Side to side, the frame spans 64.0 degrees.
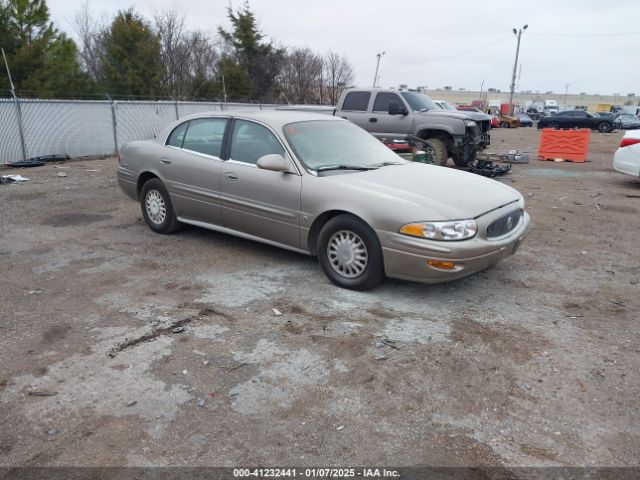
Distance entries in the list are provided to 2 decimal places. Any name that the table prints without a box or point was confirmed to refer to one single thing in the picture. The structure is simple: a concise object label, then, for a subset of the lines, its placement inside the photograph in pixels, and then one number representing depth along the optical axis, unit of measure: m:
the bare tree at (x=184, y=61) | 32.47
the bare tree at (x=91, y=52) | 34.88
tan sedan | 4.30
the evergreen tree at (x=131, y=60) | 27.61
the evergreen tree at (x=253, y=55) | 34.84
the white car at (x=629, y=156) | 10.65
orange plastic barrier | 15.82
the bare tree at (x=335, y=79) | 41.75
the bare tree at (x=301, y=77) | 38.56
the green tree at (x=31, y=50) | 22.33
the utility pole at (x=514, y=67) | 49.40
